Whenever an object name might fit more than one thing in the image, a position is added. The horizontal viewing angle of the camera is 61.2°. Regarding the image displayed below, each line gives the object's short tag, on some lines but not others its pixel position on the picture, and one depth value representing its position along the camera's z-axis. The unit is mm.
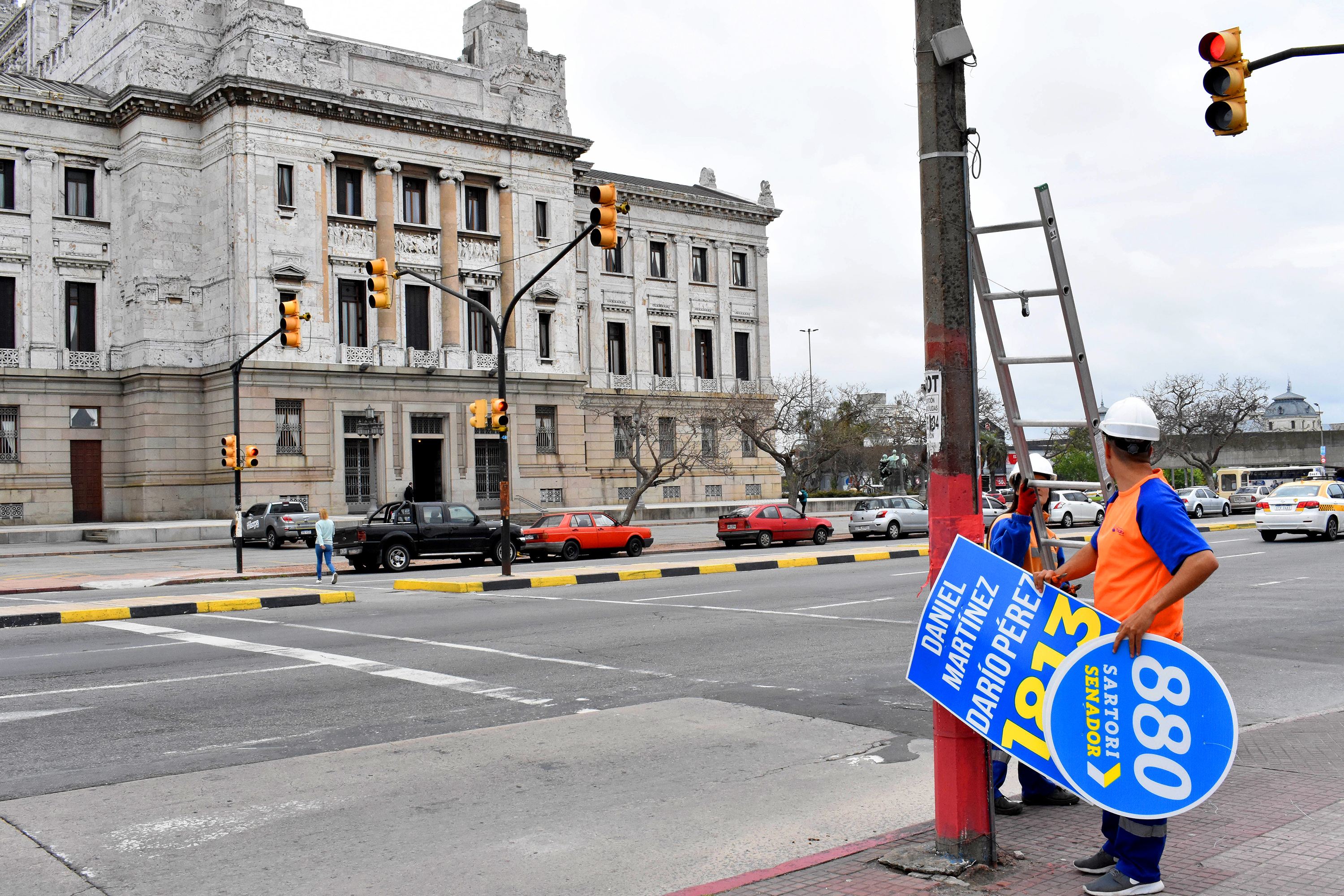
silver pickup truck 36781
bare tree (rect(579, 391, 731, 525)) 47375
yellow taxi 30031
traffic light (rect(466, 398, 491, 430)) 24891
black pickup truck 26656
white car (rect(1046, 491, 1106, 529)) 42312
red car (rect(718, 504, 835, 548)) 33875
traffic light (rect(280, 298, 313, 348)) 23453
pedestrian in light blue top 23203
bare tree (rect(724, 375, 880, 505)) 46406
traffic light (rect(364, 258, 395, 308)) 22812
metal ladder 4738
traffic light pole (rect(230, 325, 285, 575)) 25734
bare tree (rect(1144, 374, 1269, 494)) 71000
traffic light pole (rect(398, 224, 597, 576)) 22469
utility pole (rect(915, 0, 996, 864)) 4801
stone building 42719
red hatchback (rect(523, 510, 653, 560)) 29062
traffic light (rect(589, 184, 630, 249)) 17250
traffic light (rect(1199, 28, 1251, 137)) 10969
